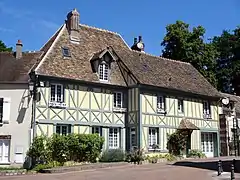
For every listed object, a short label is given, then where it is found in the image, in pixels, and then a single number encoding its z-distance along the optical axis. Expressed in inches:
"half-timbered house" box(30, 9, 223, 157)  896.3
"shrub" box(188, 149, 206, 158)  1083.4
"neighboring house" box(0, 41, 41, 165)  848.3
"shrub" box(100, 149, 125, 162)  922.1
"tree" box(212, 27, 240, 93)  1877.5
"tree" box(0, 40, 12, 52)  1506.5
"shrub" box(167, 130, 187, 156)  1056.8
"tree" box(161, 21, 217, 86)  1576.0
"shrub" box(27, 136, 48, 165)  825.5
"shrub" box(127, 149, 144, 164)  939.3
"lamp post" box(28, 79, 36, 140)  851.8
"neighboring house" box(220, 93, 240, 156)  1251.2
